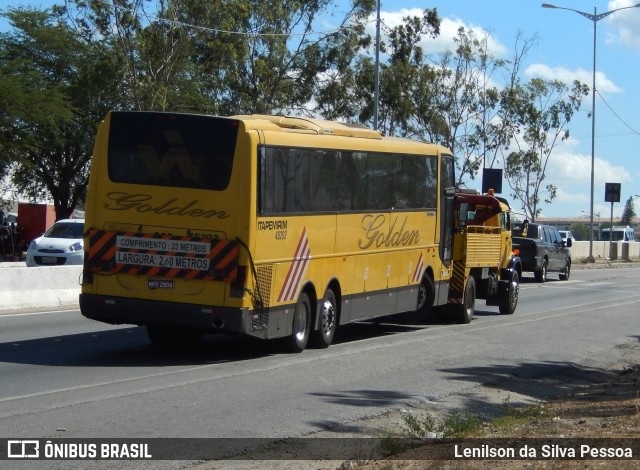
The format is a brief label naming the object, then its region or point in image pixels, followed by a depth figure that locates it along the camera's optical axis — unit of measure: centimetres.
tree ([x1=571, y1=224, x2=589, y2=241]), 15792
